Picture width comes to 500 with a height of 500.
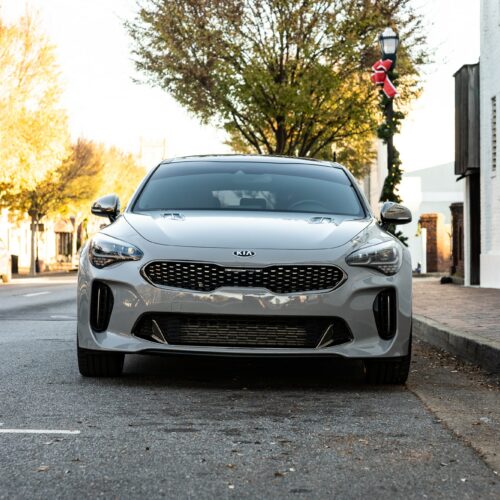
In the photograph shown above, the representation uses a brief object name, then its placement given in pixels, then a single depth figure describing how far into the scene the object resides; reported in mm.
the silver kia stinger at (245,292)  6074
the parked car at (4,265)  33125
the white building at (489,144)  21156
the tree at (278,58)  27047
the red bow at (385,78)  17719
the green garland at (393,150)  17844
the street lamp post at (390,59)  17484
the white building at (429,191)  56781
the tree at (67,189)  47612
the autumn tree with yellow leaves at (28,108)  33219
